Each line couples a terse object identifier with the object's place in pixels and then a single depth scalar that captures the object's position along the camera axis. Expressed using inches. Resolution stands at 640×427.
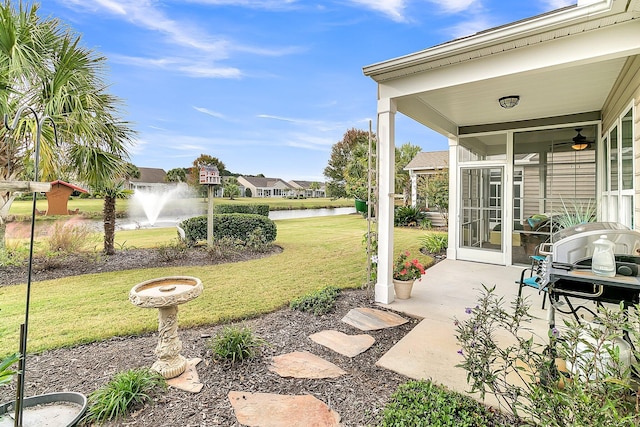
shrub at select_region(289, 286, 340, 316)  141.7
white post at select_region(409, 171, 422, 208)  593.6
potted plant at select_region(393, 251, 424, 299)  157.8
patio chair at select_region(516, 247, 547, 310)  87.1
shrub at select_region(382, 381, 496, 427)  68.4
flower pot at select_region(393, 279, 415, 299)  157.3
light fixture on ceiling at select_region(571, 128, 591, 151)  201.5
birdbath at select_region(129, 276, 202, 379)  83.7
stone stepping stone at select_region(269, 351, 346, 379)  92.0
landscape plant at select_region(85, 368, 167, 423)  73.5
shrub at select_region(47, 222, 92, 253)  237.5
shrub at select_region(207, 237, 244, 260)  261.3
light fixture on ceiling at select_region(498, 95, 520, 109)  163.9
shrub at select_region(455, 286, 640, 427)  44.5
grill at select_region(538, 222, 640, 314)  77.4
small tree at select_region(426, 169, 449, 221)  470.0
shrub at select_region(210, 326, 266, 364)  97.0
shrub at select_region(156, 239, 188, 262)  249.6
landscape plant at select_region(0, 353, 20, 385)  61.0
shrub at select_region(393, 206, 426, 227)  503.7
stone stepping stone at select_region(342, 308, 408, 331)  127.3
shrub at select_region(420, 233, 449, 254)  283.2
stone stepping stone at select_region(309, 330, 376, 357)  107.2
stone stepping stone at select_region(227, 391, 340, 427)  71.7
